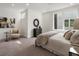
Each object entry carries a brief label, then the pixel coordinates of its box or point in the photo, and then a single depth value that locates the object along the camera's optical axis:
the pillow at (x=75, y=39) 1.16
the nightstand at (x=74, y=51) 1.10
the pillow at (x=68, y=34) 1.40
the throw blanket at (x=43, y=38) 1.72
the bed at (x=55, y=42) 1.35
